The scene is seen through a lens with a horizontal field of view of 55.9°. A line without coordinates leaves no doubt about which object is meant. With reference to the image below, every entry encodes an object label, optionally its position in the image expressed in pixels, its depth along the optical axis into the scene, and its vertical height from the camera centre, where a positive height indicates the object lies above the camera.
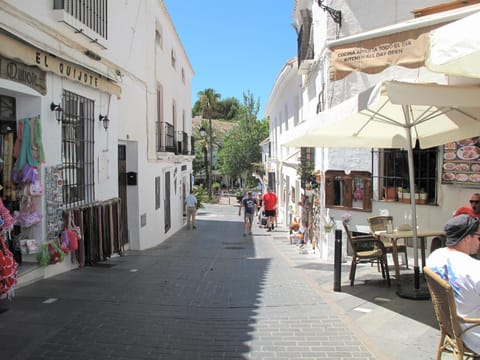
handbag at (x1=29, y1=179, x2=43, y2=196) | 6.64 -0.16
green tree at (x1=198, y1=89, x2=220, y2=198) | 46.25 +7.95
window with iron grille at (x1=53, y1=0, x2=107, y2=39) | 7.53 +3.04
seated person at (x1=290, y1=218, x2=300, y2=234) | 13.76 -1.56
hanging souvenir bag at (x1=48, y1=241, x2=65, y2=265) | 6.95 -1.18
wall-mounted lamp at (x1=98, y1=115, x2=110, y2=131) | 9.27 +1.18
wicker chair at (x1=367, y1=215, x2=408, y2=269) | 7.00 -0.83
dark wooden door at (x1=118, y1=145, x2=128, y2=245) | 12.01 -0.23
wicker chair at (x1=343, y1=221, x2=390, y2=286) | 6.48 -1.14
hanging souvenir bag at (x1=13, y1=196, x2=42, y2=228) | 6.65 -0.55
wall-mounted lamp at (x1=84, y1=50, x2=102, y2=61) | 8.43 +2.33
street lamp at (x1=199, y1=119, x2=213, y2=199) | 45.70 -0.87
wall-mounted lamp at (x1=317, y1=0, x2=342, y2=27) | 10.02 +3.56
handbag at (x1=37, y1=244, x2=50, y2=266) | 6.77 -1.20
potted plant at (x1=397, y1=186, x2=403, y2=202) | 8.98 -0.41
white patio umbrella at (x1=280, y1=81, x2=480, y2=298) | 4.70 +0.74
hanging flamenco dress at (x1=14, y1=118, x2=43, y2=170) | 6.56 +0.45
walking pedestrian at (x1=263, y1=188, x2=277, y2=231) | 17.61 -1.14
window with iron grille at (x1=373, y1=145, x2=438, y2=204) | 8.56 +0.04
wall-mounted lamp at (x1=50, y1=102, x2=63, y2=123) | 7.17 +1.08
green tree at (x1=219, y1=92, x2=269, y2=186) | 46.16 +3.15
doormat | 8.66 -1.72
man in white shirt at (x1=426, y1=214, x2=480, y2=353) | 3.22 -0.68
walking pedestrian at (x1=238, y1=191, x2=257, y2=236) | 16.44 -1.29
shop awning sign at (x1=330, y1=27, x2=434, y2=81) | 7.69 +2.16
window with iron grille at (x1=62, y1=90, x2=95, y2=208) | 7.96 +0.51
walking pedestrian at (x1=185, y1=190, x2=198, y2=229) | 19.85 -1.55
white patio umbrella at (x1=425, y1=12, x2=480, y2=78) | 3.56 +1.00
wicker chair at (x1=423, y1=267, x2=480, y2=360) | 3.16 -1.04
